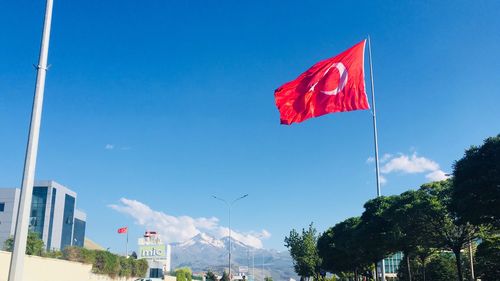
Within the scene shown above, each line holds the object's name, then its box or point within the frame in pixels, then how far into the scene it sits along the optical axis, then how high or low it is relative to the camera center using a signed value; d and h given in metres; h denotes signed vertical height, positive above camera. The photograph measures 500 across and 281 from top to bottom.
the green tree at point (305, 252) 76.81 +3.17
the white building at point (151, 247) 119.12 +5.85
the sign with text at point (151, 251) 118.97 +4.78
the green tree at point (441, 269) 55.31 +0.51
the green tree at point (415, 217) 31.61 +3.52
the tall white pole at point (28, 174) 8.63 +1.72
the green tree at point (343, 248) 44.79 +2.52
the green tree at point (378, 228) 36.59 +3.46
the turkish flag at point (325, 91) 19.70 +7.22
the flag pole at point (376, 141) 28.05 +7.31
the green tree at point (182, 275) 103.24 -0.62
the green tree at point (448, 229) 31.55 +2.79
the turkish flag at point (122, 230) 108.30 +8.85
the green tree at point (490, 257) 38.66 +1.31
